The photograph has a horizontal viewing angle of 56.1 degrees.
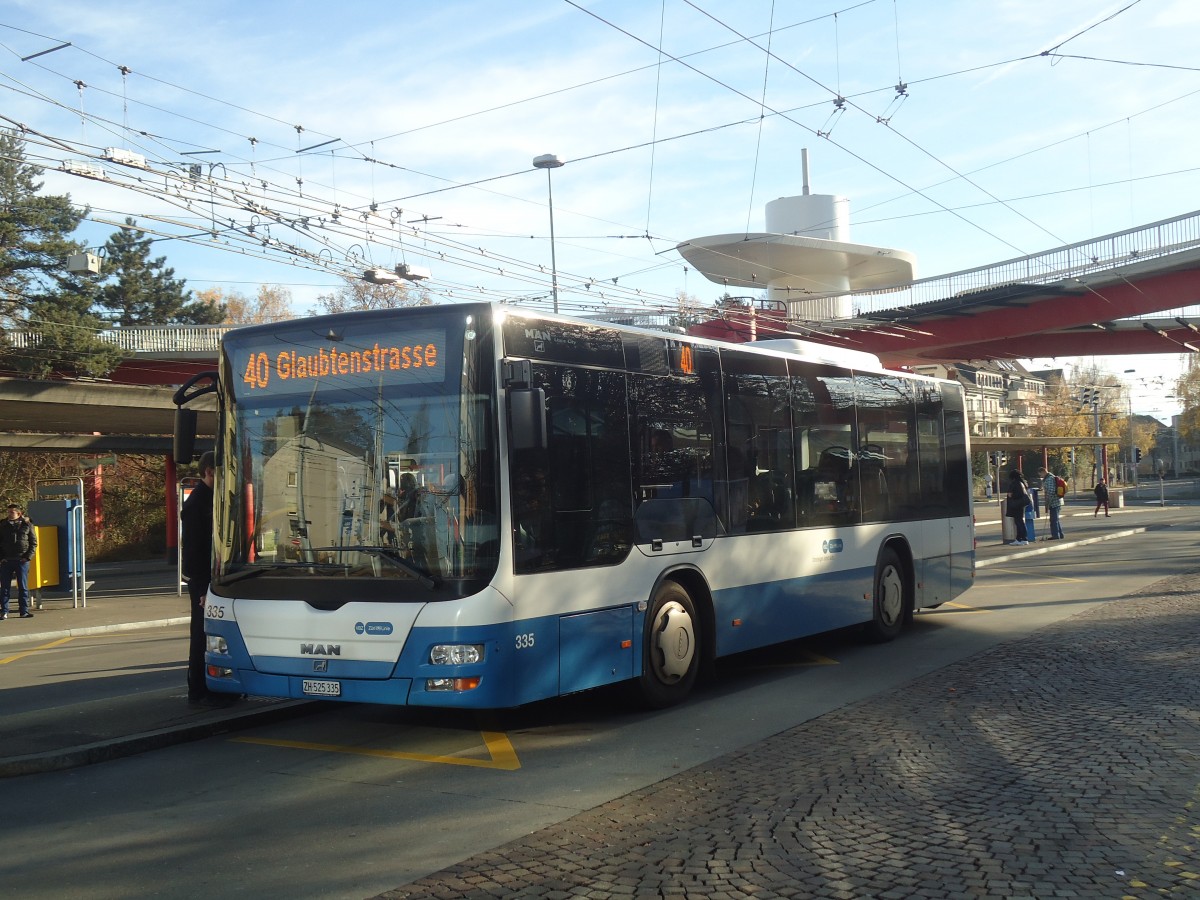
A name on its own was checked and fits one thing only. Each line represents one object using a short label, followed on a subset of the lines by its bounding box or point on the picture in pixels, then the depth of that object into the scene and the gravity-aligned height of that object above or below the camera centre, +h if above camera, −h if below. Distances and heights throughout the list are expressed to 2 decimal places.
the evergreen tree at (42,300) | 36.44 +8.27
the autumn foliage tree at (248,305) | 65.81 +12.95
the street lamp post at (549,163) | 23.56 +7.31
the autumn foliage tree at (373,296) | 39.39 +7.97
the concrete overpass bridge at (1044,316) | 30.53 +5.43
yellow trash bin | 21.62 -0.56
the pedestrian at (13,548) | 19.44 -0.31
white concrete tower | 44.19 +9.61
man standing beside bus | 8.94 -0.36
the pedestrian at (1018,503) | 29.11 -0.51
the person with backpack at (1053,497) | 29.41 -0.40
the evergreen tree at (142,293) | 58.78 +12.23
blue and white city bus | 7.29 -0.02
